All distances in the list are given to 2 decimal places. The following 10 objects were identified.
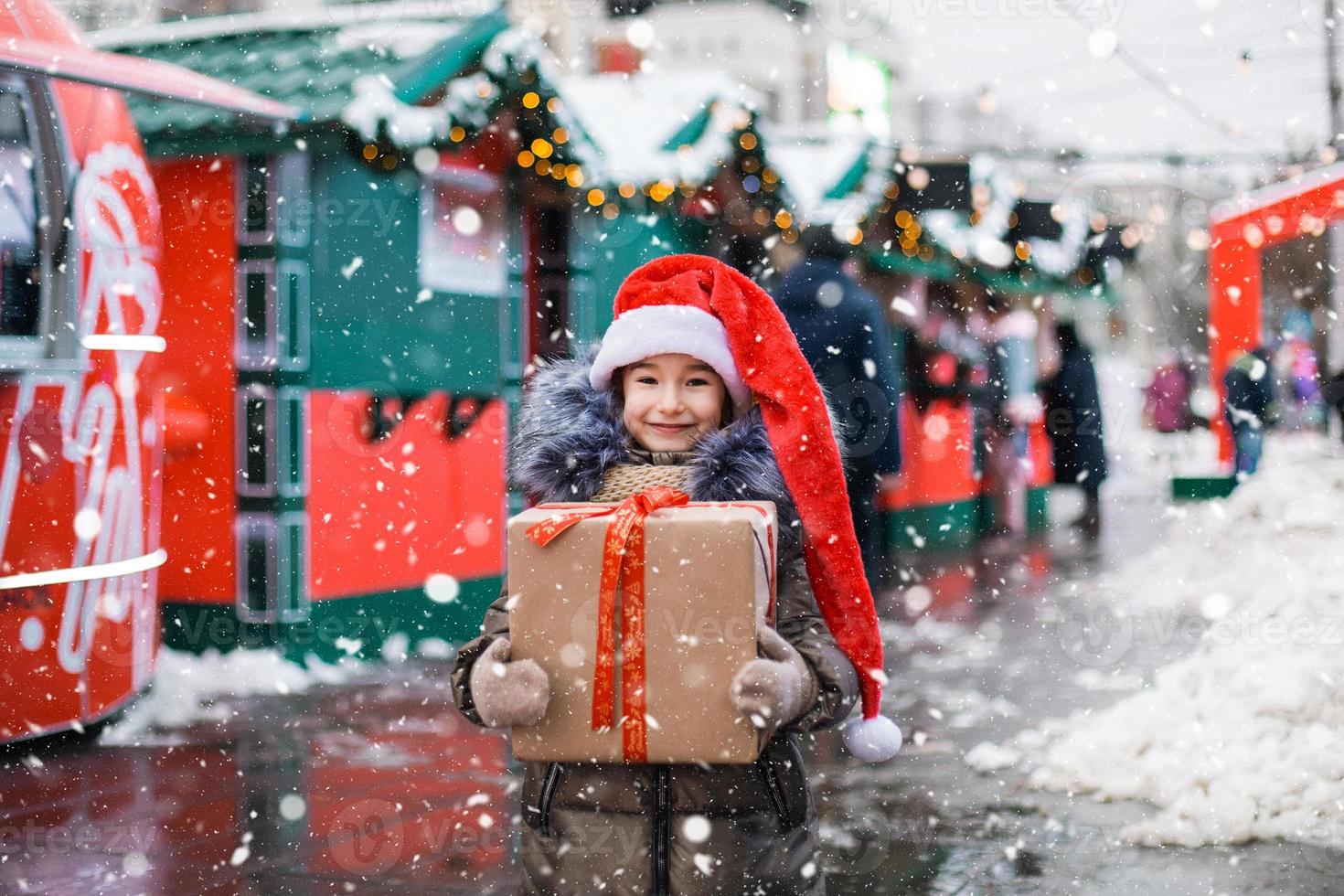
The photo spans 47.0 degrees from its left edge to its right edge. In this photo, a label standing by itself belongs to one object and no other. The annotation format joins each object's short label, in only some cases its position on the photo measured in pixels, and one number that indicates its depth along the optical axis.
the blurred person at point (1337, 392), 15.24
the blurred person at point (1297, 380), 21.88
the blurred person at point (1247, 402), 15.55
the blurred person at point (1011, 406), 15.81
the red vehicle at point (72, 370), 6.00
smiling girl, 2.85
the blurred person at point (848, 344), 7.31
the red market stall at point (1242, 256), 14.00
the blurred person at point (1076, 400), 14.72
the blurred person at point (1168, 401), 27.44
